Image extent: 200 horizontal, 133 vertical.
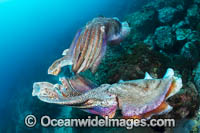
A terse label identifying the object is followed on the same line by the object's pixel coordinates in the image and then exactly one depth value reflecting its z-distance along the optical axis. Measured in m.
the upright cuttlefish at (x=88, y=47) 2.62
